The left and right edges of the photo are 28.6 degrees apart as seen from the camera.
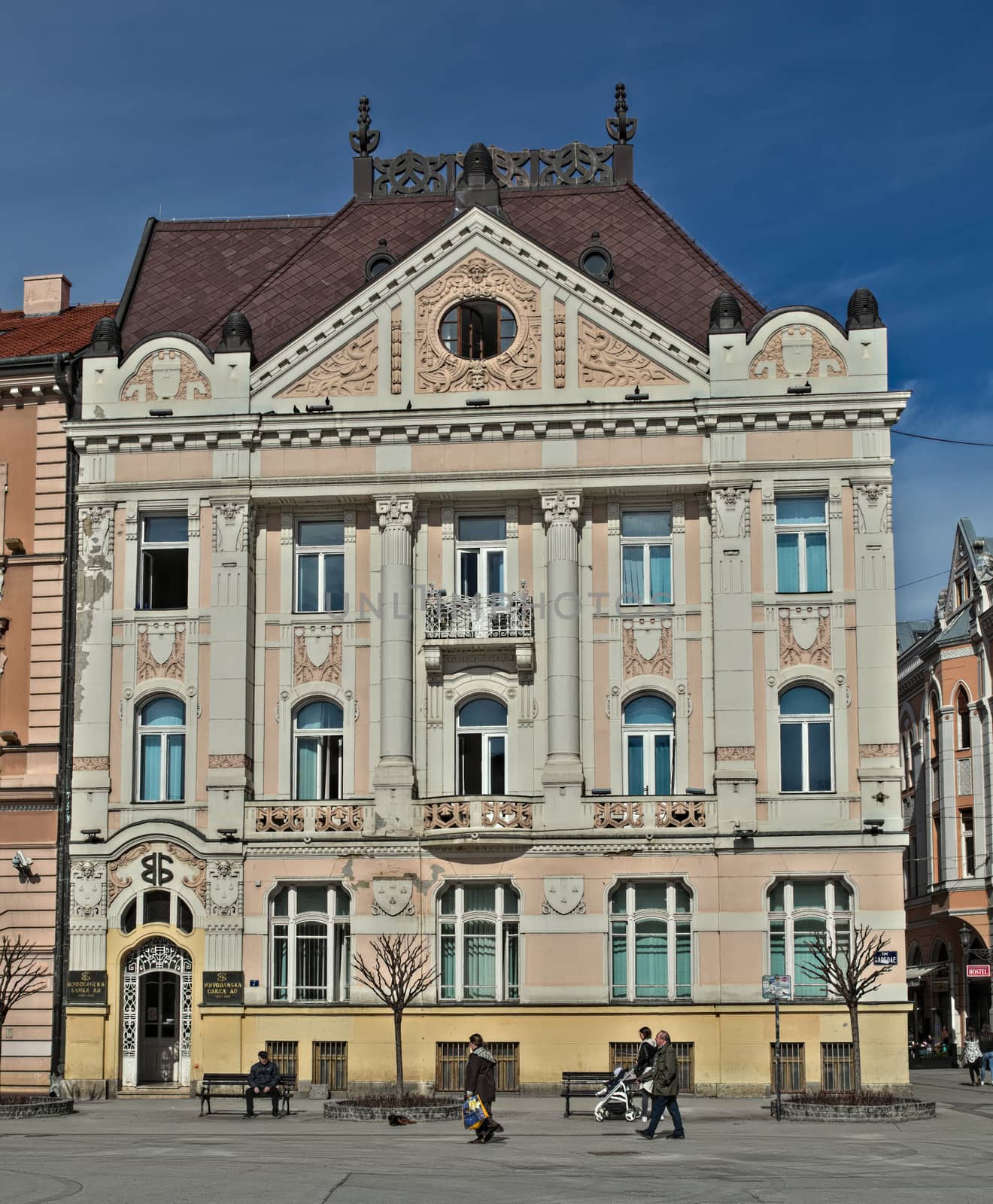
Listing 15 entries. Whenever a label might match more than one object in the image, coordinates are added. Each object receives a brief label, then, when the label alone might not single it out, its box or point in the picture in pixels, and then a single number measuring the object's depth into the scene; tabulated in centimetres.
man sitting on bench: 3631
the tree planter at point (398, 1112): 3447
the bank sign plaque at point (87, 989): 4306
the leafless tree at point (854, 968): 3656
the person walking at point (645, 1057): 3512
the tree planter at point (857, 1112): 3391
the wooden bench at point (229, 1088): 3747
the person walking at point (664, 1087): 3072
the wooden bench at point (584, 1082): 3625
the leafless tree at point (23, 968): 4097
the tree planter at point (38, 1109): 3522
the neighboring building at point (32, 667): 4338
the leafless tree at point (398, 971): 3866
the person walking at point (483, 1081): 2953
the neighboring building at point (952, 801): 6912
